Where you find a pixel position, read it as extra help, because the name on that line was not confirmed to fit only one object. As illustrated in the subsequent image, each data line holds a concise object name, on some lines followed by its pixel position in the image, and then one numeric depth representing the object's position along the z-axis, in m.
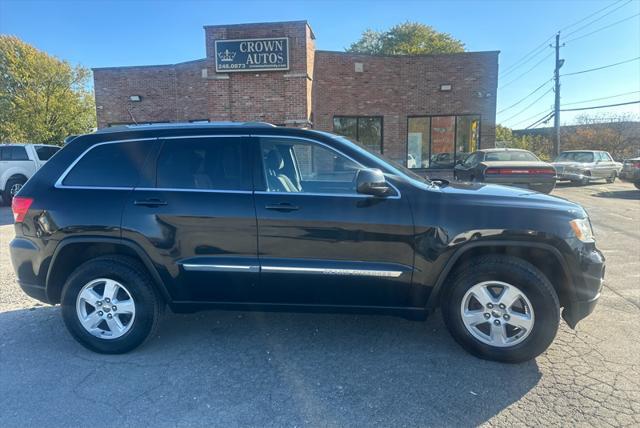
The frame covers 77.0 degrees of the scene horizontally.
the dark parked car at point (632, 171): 14.70
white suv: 12.26
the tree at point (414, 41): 33.30
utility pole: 24.47
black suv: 3.01
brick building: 15.69
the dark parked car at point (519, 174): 10.24
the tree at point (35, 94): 24.64
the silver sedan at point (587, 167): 18.16
